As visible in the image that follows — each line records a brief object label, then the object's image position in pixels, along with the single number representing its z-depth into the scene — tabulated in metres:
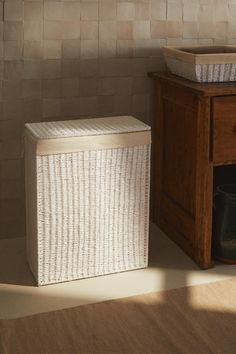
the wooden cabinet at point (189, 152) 2.38
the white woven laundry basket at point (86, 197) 2.27
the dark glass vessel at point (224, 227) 2.55
